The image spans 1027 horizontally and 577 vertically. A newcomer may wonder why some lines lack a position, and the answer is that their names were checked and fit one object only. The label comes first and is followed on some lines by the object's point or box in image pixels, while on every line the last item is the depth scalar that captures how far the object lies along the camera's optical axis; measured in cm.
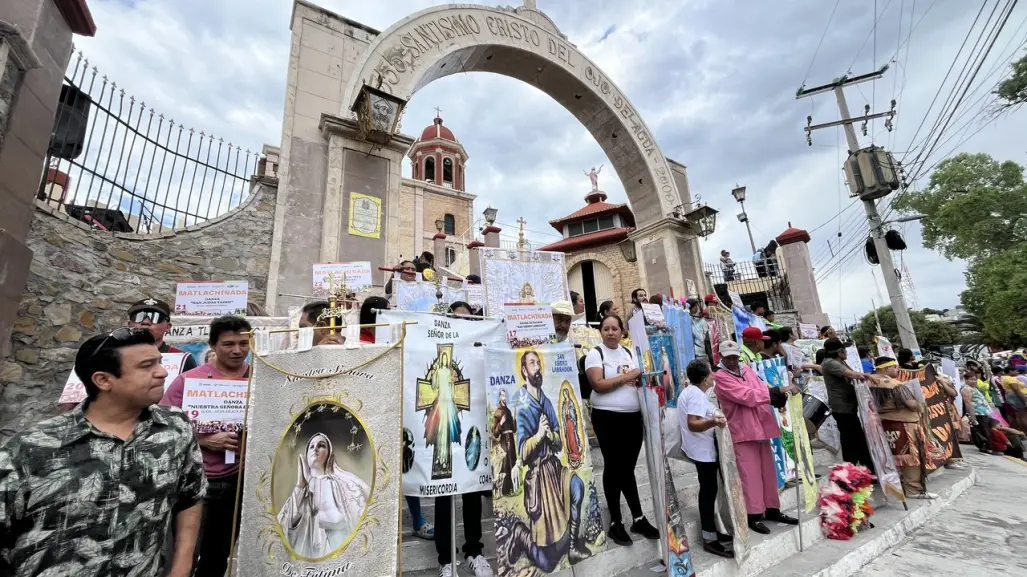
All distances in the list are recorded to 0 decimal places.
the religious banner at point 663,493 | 294
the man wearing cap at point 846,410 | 500
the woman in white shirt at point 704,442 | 335
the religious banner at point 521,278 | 504
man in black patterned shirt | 126
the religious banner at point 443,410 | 271
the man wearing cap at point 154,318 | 305
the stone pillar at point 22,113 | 371
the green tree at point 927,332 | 2977
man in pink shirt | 226
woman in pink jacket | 383
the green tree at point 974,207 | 1788
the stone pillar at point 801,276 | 1142
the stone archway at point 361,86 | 663
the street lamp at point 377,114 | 667
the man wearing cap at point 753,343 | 525
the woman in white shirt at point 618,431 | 327
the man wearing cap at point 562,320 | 377
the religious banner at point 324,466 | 212
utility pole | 1068
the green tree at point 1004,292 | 1564
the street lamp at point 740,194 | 1639
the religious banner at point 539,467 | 263
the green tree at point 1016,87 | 1470
